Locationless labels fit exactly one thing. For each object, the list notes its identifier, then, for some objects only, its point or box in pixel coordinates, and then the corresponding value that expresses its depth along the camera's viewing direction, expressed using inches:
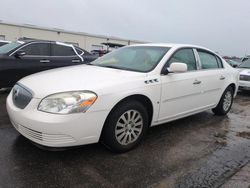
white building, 695.6
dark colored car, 182.8
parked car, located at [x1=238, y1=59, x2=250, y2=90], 259.2
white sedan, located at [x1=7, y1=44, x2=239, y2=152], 82.2
